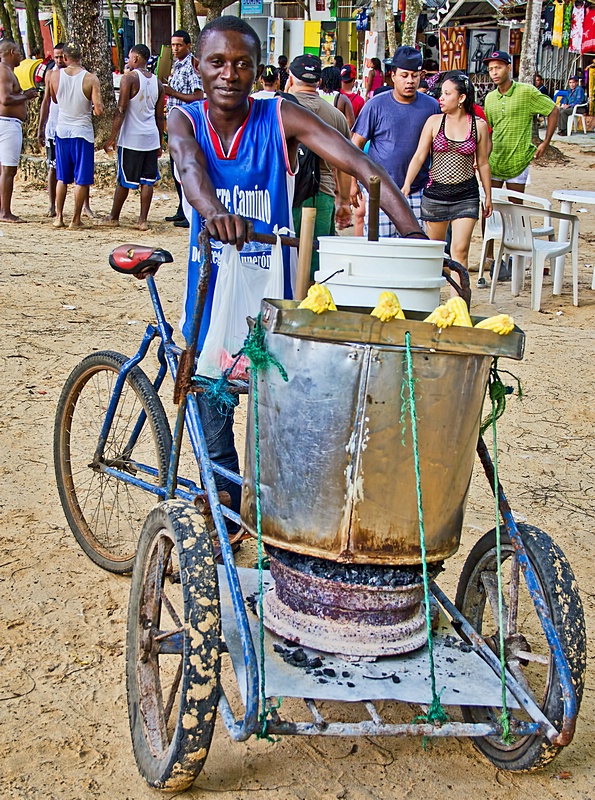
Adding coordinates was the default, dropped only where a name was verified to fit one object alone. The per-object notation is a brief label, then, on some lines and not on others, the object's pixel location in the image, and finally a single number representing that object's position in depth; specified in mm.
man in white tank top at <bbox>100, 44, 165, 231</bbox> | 9945
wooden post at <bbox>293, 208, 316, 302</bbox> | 2307
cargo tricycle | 2072
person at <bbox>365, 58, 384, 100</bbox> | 16547
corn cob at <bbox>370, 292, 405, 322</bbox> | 2027
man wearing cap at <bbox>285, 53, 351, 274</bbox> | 6246
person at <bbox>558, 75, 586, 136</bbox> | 25541
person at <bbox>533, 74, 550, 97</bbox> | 25241
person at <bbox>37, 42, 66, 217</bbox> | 10336
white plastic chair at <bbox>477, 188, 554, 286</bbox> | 8047
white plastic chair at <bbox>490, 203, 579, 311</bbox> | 7551
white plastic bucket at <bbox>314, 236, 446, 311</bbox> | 2174
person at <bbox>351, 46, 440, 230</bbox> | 7027
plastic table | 7848
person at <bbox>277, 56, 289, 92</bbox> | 14617
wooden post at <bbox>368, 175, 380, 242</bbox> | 2263
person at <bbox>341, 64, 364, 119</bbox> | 13164
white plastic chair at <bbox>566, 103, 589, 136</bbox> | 24989
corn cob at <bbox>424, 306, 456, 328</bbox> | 2039
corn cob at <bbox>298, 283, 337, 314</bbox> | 2037
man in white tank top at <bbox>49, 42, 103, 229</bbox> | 9898
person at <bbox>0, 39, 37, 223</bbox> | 10023
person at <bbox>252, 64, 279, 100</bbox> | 11797
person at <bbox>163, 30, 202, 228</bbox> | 10555
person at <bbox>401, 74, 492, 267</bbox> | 6892
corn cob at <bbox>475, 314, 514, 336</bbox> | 2068
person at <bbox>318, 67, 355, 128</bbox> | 9852
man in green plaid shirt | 8379
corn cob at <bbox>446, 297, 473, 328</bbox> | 2107
